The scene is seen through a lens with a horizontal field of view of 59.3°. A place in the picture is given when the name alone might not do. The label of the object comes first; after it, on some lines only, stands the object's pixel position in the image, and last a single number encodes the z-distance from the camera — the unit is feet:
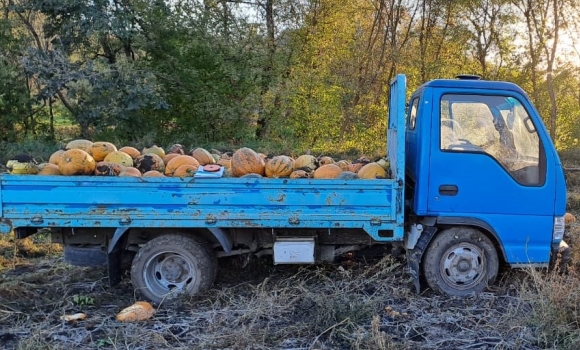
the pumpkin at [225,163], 18.02
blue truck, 15.39
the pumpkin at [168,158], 18.24
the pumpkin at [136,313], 14.61
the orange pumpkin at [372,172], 16.69
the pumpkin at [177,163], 17.30
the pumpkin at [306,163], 17.77
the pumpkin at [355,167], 18.38
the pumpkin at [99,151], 17.33
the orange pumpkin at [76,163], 15.66
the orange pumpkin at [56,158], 16.47
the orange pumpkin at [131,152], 18.59
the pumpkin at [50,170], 16.13
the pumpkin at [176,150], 20.25
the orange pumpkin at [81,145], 17.35
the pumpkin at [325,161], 19.54
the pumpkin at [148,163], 17.30
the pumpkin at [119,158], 16.88
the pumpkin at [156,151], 19.21
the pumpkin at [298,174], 16.81
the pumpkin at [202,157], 18.74
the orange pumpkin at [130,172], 16.07
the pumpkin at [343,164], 18.75
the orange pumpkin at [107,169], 16.09
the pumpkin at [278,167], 16.78
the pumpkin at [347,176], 16.43
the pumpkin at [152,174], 16.40
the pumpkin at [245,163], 16.67
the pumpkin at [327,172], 17.07
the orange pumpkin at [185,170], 16.60
